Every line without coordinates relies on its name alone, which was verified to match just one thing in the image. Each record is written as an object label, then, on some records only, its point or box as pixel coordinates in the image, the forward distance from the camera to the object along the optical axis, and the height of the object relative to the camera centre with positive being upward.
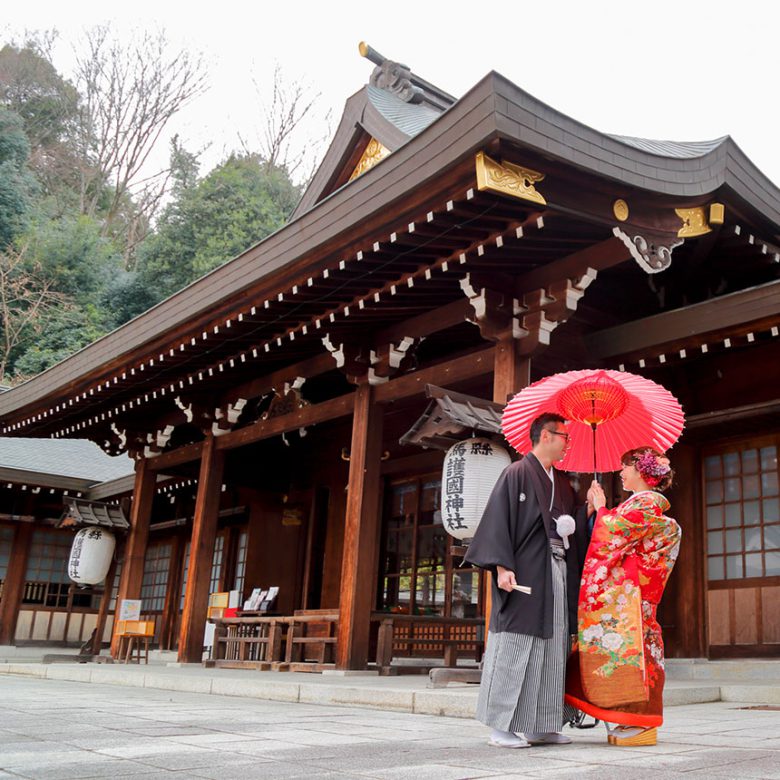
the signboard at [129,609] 10.54 -0.29
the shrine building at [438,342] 5.35 +2.38
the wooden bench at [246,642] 8.27 -0.50
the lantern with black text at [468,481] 5.71 +0.90
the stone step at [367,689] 4.75 -0.57
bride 3.14 +0.05
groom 3.19 +0.07
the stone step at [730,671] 6.09 -0.30
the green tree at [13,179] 27.53 +13.68
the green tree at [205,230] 27.27 +12.02
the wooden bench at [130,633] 10.24 -0.58
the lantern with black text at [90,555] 11.04 +0.39
